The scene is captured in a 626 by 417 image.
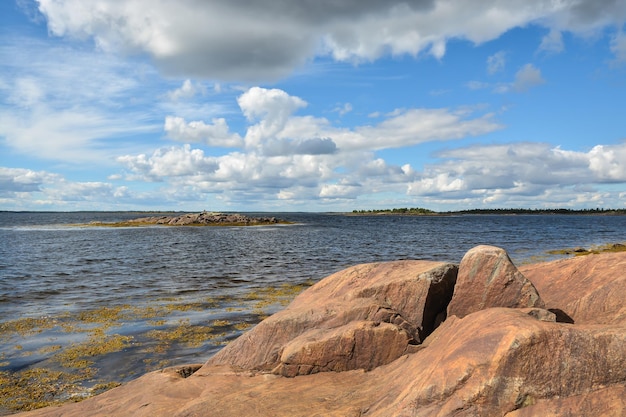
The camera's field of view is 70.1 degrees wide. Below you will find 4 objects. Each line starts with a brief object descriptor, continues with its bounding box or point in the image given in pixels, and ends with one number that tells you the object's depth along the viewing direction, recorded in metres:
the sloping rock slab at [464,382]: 6.41
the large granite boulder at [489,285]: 9.52
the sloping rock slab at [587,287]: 9.62
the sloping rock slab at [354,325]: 9.44
